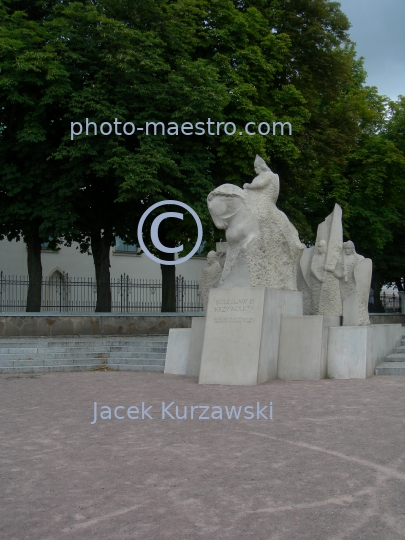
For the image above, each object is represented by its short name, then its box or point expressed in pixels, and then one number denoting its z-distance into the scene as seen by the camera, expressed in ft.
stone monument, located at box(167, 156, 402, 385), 37.40
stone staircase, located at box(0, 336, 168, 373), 47.03
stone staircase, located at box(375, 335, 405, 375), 41.16
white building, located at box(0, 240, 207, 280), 120.37
